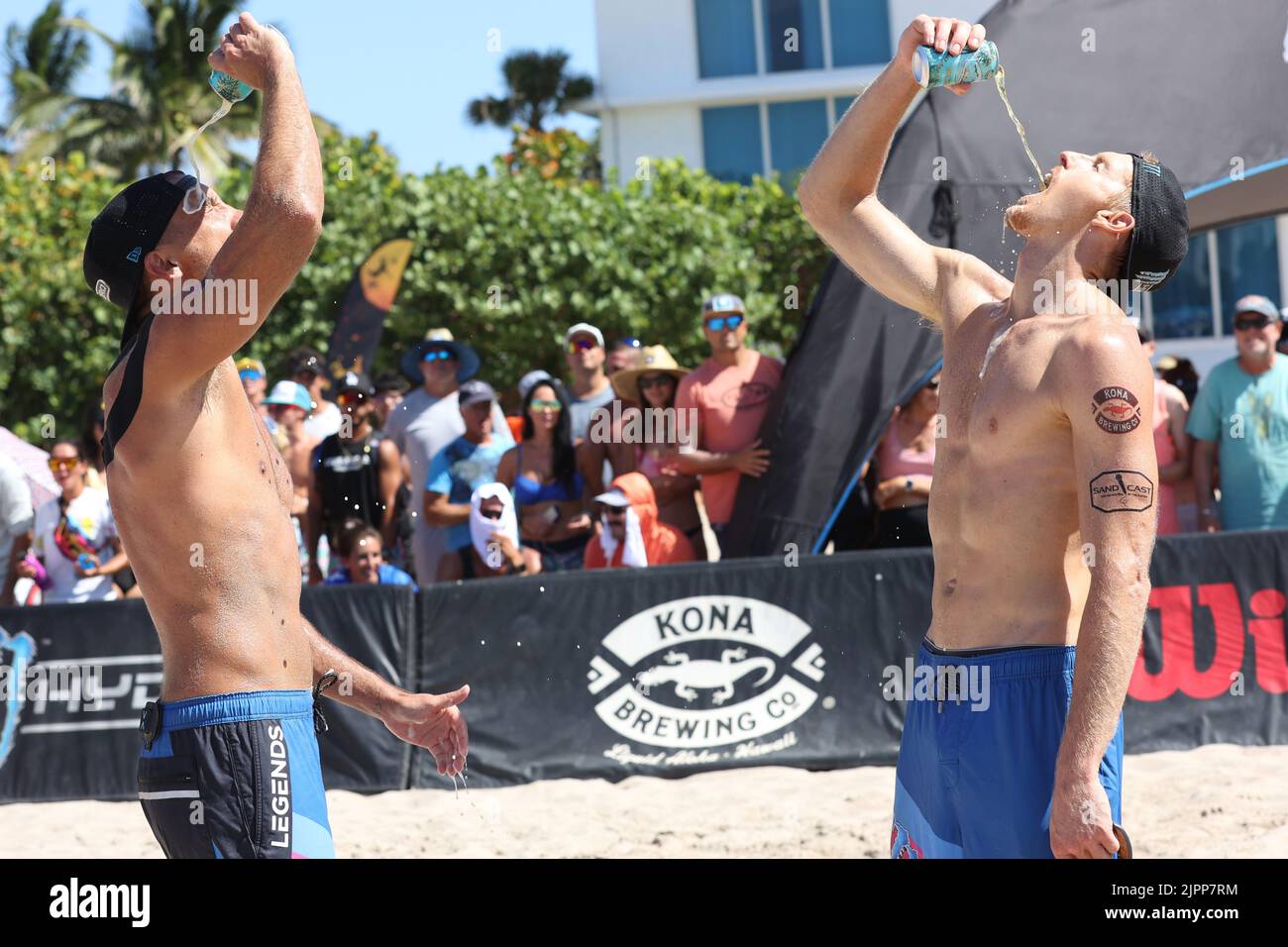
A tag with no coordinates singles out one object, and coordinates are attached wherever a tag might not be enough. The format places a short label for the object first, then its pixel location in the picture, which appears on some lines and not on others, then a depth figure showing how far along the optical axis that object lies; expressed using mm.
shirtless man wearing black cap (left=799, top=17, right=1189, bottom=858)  2582
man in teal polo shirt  7473
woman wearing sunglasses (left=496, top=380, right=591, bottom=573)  7430
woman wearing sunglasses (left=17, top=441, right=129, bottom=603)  7730
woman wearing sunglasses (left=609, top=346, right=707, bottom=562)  7484
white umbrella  8453
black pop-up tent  7012
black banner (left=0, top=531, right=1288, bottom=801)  6879
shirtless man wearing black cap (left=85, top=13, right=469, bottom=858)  2650
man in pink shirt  7461
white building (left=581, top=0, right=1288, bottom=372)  24516
